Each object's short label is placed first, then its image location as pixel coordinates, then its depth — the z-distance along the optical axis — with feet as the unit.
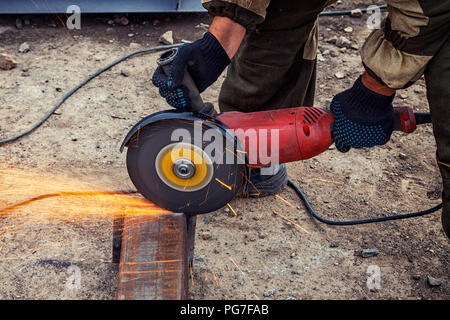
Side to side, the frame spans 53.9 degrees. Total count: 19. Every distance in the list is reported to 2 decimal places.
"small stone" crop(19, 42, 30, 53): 11.82
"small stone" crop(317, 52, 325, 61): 12.48
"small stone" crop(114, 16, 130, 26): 13.23
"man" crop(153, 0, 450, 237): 5.28
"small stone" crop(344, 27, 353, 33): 13.50
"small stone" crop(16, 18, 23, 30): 12.72
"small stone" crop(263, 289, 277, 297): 6.46
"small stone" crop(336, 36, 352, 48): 12.96
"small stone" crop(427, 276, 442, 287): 6.70
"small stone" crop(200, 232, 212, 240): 7.36
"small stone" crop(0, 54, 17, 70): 10.99
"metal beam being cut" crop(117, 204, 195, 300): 5.61
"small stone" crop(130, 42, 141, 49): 12.36
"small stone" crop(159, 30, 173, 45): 12.44
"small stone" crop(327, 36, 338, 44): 13.09
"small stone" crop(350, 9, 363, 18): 14.01
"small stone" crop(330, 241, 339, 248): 7.34
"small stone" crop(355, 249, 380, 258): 7.15
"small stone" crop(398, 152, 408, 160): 9.40
